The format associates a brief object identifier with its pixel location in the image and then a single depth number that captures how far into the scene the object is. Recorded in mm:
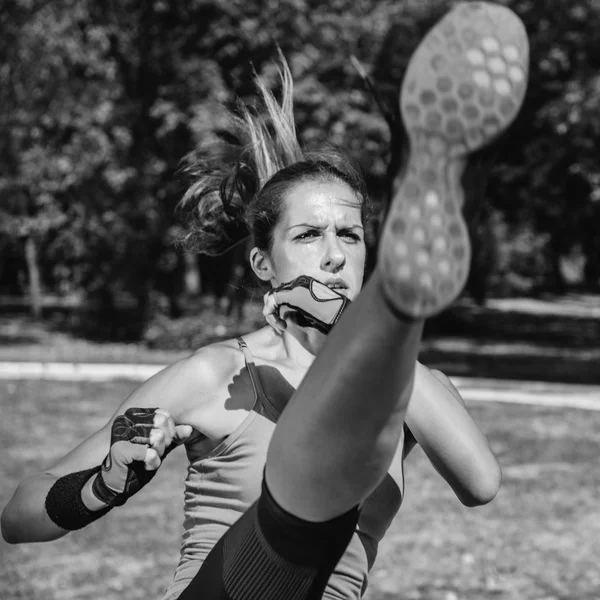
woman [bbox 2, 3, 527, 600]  1366
